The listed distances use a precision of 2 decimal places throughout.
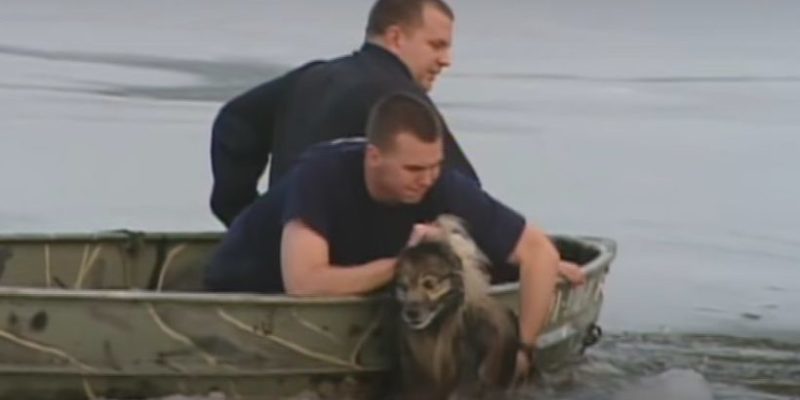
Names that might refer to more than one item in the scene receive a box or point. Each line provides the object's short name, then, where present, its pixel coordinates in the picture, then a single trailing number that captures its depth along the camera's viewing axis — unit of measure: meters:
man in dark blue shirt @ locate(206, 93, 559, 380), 13.49
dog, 13.41
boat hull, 13.71
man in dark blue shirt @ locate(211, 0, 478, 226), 15.32
